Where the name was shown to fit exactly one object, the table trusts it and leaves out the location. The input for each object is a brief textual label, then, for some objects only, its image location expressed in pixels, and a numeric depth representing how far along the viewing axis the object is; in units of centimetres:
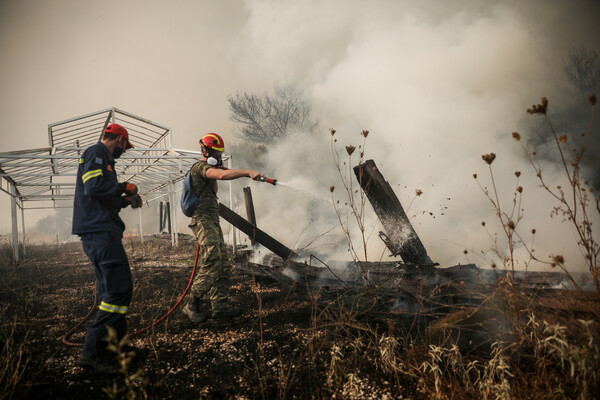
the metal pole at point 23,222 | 1220
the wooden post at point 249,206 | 773
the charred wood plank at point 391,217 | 395
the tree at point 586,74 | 1320
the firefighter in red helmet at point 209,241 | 378
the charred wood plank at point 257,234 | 558
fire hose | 325
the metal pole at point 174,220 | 1249
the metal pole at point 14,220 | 1008
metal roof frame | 789
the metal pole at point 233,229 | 790
